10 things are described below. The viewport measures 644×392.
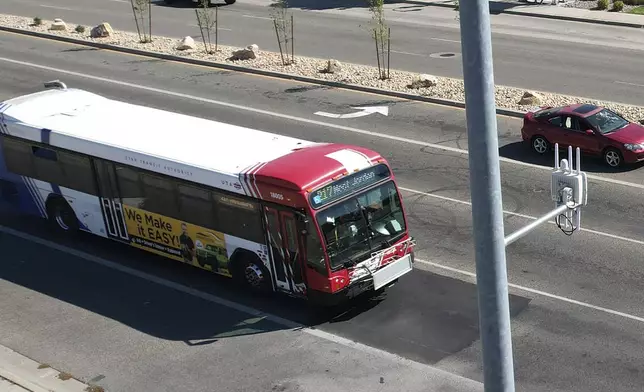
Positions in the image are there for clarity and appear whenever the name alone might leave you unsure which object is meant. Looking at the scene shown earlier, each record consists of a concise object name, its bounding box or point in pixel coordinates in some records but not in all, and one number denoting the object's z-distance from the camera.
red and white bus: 17.12
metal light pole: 6.73
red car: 24.48
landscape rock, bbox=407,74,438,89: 32.44
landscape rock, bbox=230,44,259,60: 37.19
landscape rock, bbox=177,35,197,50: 38.88
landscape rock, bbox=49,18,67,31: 43.47
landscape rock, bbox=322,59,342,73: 34.88
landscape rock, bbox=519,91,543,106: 29.73
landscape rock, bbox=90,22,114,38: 41.91
